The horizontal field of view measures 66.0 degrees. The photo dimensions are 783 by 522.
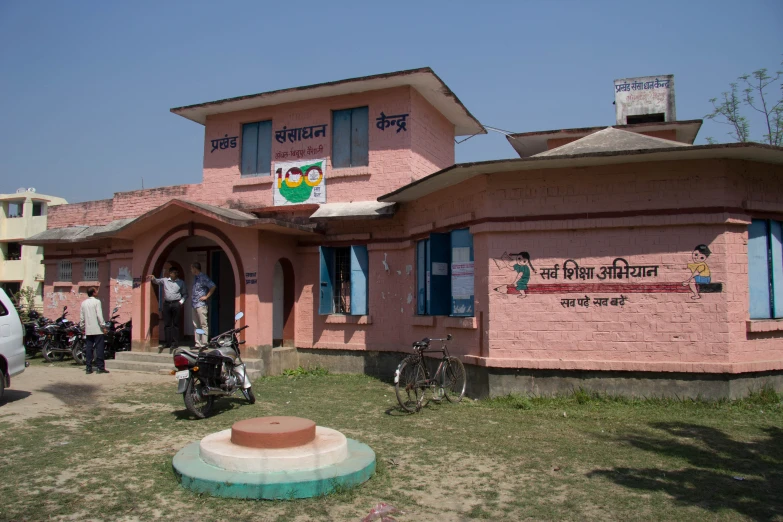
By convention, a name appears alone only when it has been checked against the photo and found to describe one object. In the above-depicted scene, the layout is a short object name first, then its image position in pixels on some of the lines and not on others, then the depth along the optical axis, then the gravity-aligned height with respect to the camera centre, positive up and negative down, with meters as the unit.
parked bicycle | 8.60 -1.19
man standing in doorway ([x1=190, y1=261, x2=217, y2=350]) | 12.08 +0.10
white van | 8.94 -0.66
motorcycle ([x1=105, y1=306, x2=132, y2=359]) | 13.93 -0.92
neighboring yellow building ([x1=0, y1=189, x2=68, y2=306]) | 32.09 +3.61
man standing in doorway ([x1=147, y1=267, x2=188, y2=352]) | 12.76 -0.07
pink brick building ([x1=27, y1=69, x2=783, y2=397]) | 8.68 +0.97
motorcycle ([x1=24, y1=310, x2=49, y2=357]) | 15.17 -0.94
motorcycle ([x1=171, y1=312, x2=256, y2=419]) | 8.02 -1.05
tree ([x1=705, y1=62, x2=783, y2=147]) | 27.14 +8.42
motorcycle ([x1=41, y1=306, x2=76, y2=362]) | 14.14 -0.97
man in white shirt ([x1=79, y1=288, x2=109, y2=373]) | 11.95 -0.58
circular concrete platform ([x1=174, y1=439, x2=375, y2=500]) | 5.04 -1.55
